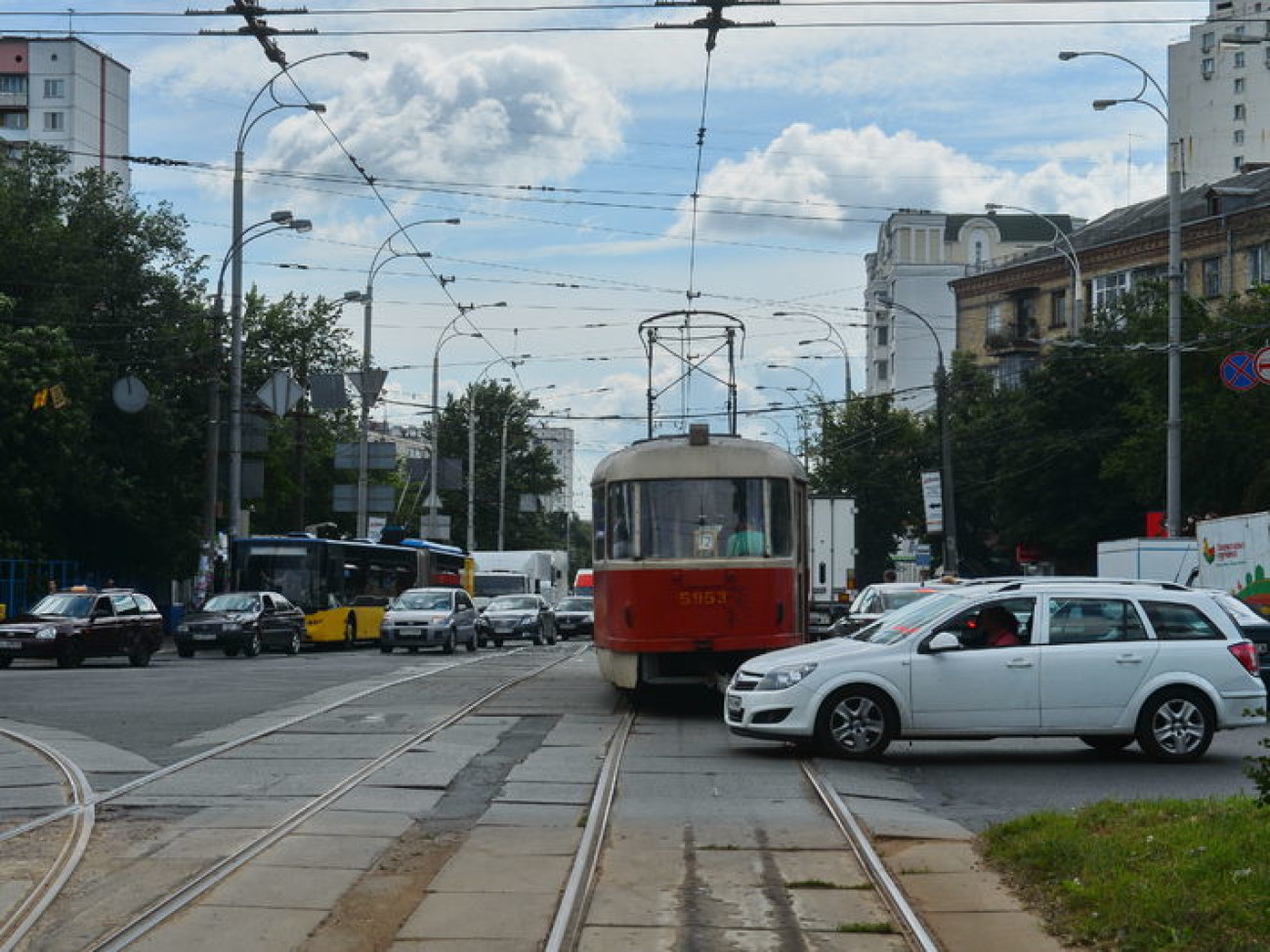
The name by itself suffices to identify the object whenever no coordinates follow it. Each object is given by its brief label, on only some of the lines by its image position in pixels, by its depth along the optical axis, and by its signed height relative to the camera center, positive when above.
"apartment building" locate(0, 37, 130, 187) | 101.56 +25.34
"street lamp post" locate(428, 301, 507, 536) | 69.31 +4.76
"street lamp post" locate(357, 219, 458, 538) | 52.69 +4.86
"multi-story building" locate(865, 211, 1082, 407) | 109.62 +18.63
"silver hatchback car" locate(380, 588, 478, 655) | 43.75 -0.81
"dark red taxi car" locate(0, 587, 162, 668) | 33.88 -0.82
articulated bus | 48.06 +0.19
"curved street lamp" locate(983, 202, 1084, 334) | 59.12 +9.29
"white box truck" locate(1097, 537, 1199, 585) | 36.81 +0.60
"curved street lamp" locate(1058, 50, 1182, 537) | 37.56 +4.68
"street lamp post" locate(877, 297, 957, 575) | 48.25 +2.56
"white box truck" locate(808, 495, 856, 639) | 46.56 +0.95
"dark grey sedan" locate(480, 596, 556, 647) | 54.31 -0.96
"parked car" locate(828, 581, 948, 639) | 29.50 -0.16
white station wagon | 16.33 -0.75
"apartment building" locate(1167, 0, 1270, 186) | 99.75 +25.19
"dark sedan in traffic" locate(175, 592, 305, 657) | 41.78 -0.92
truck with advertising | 31.58 +0.59
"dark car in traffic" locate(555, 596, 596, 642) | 63.38 -1.06
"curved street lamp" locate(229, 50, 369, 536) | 45.34 +5.38
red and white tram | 21.34 +0.31
